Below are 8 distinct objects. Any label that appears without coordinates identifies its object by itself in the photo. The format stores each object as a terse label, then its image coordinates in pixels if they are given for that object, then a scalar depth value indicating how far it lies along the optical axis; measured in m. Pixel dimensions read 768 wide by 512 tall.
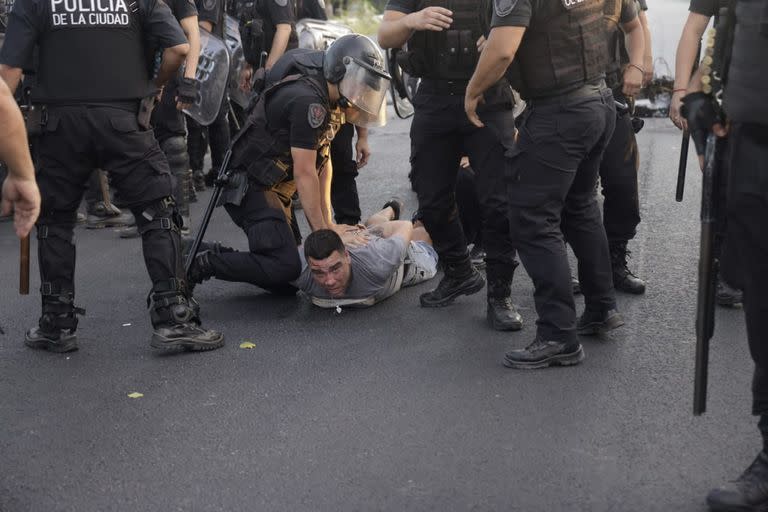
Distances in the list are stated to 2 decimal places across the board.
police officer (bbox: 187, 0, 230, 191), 7.79
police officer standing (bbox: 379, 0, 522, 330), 4.99
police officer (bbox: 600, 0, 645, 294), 5.29
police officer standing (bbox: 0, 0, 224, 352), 4.61
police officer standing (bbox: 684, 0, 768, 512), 2.93
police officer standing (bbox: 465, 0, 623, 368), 4.24
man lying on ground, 5.22
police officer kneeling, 5.23
